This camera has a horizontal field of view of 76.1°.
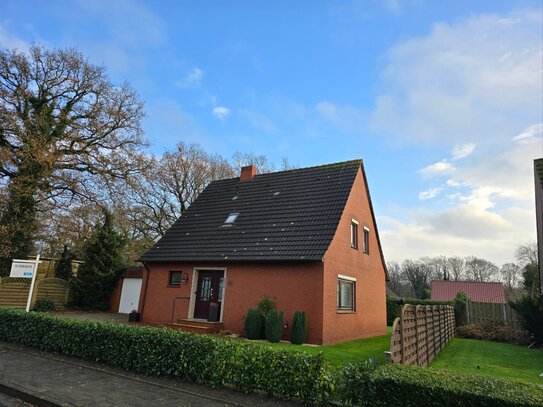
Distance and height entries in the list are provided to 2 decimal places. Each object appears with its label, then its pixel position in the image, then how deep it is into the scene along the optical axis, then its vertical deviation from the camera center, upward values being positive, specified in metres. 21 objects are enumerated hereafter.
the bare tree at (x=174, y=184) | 31.78 +8.98
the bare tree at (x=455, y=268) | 71.62 +6.40
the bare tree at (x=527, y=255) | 51.73 +7.37
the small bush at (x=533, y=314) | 14.81 -0.40
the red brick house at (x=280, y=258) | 13.12 +1.20
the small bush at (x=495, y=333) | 16.14 -1.54
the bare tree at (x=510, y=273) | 62.48 +5.38
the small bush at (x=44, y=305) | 19.25 -1.77
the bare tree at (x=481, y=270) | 68.69 +6.08
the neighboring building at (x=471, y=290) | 39.09 +1.18
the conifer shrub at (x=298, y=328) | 11.86 -1.30
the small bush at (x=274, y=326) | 11.92 -1.28
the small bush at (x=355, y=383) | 5.01 -1.30
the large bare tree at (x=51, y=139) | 18.95 +8.03
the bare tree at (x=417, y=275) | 64.94 +4.22
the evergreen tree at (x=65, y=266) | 23.48 +0.52
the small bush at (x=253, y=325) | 12.35 -1.36
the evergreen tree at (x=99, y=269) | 21.98 +0.44
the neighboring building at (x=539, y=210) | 14.37 +4.86
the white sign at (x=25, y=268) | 12.18 +0.10
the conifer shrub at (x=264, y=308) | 12.52 -0.76
